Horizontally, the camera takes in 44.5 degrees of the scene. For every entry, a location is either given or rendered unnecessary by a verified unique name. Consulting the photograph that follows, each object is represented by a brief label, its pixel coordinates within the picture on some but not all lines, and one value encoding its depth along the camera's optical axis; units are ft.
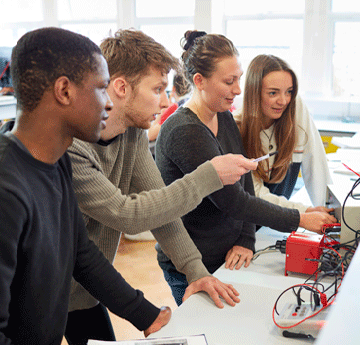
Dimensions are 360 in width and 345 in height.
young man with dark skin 2.32
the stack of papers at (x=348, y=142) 9.19
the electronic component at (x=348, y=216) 4.22
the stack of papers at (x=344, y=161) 5.83
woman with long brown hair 5.73
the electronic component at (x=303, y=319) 3.15
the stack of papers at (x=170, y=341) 2.98
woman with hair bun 4.45
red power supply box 4.11
